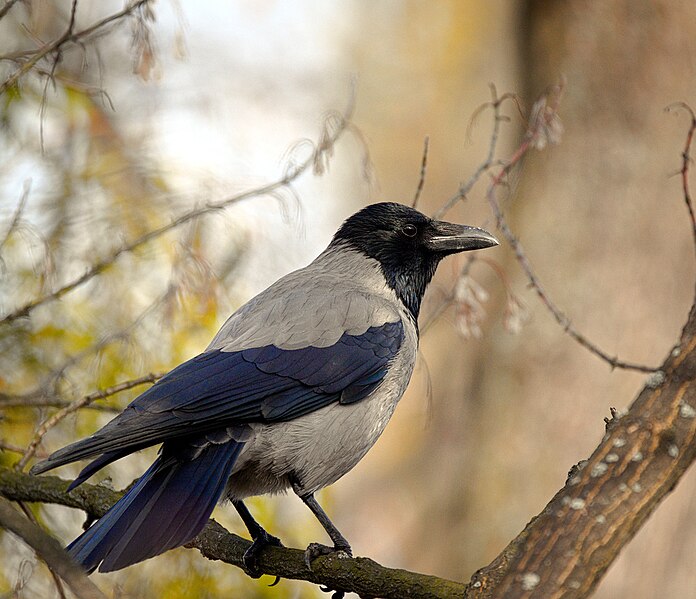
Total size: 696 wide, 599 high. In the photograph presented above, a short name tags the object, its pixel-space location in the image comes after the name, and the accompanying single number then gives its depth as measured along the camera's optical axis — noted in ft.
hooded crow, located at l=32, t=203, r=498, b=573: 21.03
